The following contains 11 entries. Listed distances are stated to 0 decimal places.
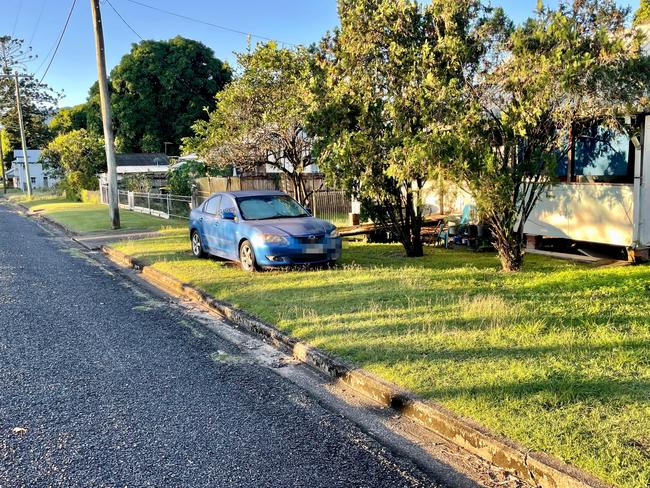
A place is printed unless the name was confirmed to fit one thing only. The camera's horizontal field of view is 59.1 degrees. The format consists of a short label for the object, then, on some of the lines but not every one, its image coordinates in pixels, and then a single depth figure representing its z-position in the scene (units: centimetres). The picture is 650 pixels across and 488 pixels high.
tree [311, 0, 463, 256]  880
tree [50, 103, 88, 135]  6612
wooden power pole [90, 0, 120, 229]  1766
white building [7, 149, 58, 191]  7988
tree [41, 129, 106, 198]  3738
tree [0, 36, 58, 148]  5794
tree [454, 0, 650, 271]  757
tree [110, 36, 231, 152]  5031
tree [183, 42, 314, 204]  1420
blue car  982
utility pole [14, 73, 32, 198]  4147
